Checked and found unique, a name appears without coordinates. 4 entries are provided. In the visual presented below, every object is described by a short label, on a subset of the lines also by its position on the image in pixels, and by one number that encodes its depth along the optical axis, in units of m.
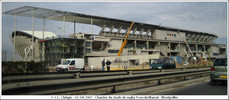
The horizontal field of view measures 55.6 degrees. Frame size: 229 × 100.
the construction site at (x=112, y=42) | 52.93
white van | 33.31
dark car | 28.58
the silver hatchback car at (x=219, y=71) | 11.57
